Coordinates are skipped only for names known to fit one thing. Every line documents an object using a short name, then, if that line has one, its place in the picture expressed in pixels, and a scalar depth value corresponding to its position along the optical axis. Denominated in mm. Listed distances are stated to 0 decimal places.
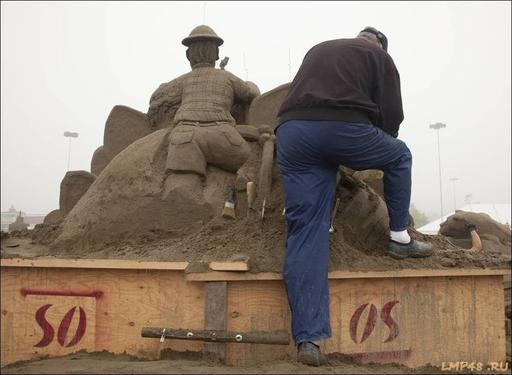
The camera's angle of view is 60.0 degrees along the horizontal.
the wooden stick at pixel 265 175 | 3072
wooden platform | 2439
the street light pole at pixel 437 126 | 30203
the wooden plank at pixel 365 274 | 2410
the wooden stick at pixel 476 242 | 3578
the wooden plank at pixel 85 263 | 2459
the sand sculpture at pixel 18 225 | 7723
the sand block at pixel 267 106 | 4336
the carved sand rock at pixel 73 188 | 4719
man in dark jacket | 2346
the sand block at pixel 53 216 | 5109
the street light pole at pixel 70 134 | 27594
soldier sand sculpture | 3650
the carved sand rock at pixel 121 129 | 4918
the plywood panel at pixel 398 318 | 2461
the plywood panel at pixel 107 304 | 2443
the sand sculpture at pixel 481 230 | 6338
